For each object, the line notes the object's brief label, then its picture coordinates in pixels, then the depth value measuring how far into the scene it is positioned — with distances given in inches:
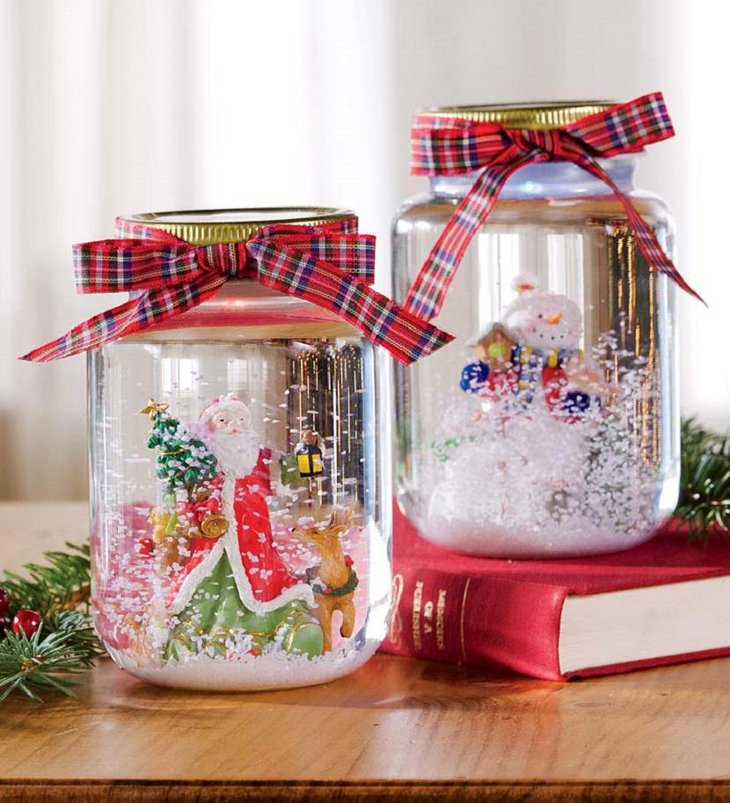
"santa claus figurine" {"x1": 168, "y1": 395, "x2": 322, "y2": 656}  41.0
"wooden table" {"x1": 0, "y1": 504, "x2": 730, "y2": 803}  37.9
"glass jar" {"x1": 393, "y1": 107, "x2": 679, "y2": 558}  46.1
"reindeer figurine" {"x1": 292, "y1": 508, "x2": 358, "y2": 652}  41.4
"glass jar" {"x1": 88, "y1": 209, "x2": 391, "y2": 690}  41.2
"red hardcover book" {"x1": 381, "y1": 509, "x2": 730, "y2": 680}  42.8
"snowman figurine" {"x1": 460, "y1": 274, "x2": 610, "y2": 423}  46.1
